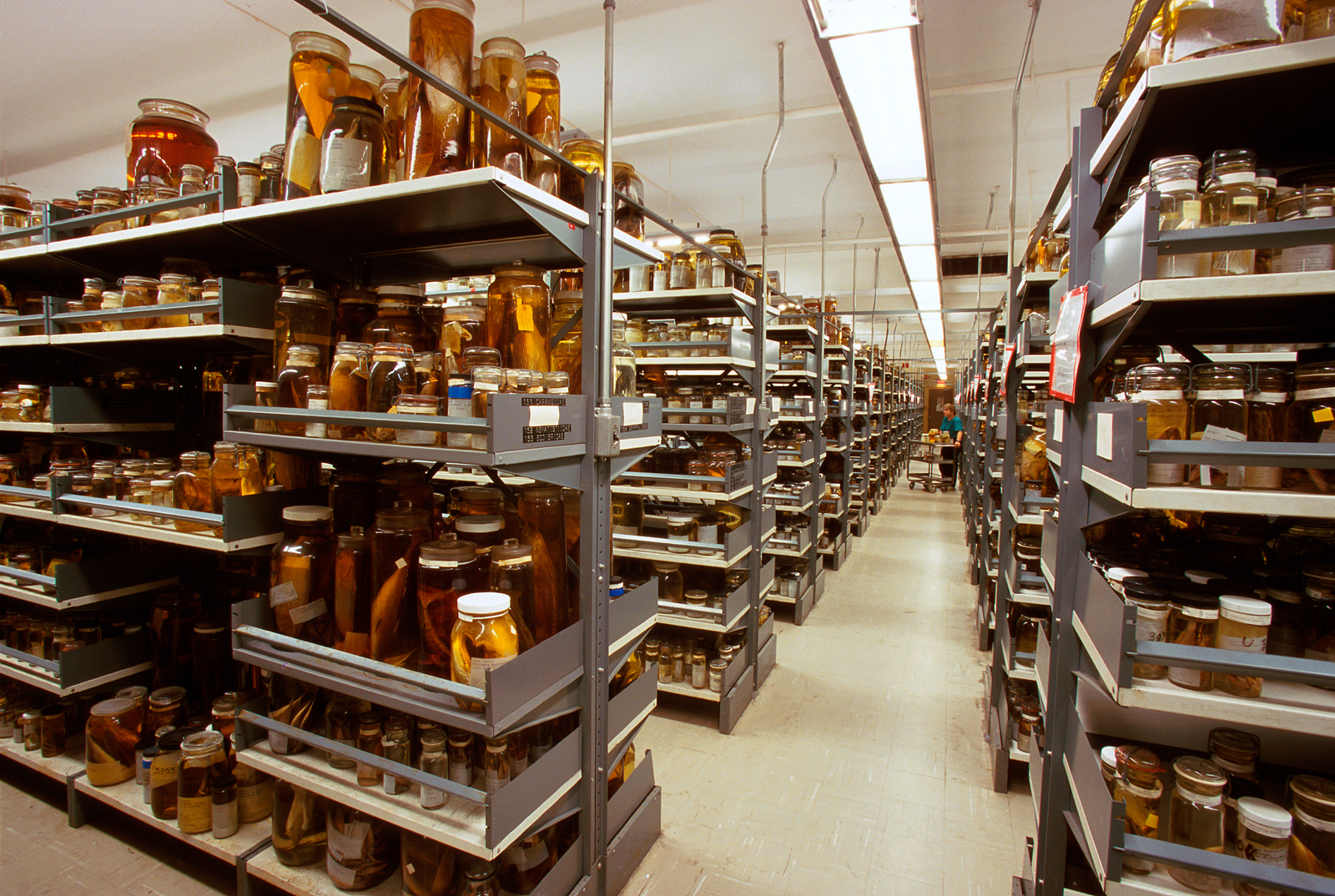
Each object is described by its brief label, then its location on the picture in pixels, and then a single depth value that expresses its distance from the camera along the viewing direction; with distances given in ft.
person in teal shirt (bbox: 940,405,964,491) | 40.52
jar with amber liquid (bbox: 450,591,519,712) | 4.33
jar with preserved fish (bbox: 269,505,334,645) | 5.46
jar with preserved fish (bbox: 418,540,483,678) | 4.67
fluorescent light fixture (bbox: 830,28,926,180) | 6.77
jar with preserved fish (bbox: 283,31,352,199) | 5.19
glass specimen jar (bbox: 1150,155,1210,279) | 3.76
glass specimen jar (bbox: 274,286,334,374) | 5.65
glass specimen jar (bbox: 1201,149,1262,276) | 3.72
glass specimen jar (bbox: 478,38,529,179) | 4.72
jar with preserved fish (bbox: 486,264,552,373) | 5.16
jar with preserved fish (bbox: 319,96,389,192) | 4.80
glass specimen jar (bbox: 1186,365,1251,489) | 3.85
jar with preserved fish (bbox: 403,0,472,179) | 4.60
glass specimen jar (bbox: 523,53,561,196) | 5.21
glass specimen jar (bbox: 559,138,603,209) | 5.88
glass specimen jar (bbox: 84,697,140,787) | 7.07
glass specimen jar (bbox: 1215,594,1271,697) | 3.66
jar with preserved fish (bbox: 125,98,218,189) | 7.14
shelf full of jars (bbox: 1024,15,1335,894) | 3.52
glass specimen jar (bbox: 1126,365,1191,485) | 3.98
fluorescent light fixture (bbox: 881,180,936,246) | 11.33
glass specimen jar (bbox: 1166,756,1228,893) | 3.93
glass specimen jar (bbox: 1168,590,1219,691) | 3.80
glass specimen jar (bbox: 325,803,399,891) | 5.33
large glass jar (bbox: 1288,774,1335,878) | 3.72
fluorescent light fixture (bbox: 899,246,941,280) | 16.36
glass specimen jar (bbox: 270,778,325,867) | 5.67
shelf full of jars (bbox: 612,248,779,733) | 9.92
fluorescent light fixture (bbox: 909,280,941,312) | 21.43
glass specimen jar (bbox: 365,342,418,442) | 4.82
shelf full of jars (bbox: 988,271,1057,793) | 8.57
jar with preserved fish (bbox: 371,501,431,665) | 5.06
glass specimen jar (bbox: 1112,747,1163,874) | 4.16
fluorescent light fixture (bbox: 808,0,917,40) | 6.03
